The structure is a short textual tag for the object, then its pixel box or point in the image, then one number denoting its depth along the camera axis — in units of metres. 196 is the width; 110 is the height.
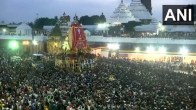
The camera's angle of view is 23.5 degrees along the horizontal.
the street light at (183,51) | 54.41
